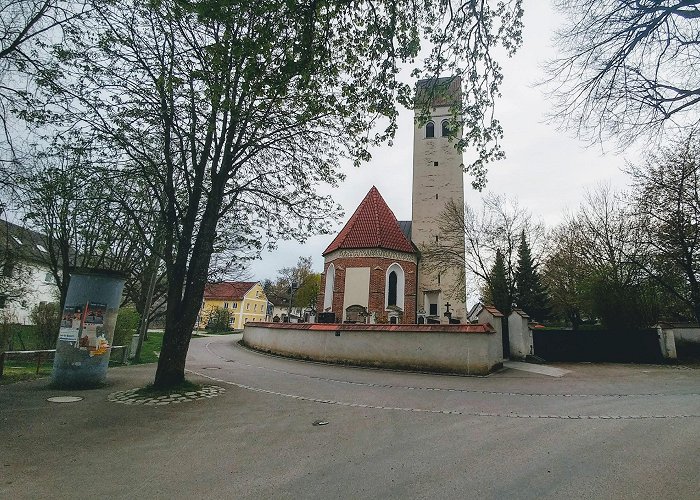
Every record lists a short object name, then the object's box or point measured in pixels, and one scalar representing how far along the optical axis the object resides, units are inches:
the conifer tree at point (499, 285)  958.4
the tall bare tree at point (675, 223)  687.1
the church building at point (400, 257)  1051.3
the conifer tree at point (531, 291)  1430.9
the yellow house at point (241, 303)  2439.2
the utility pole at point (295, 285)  2080.5
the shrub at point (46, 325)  618.9
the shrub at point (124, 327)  705.0
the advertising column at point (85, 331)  346.6
